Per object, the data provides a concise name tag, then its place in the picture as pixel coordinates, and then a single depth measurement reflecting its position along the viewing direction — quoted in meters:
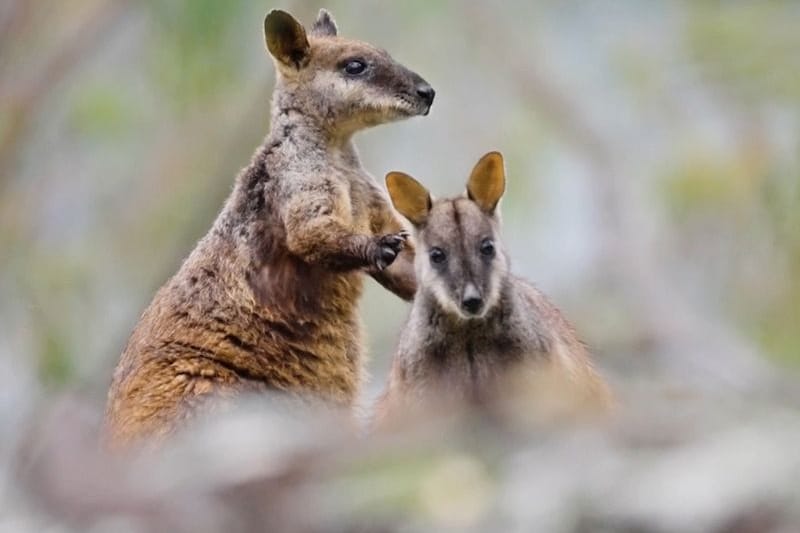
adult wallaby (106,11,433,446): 17.58
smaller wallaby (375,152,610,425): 15.91
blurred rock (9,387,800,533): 10.62
